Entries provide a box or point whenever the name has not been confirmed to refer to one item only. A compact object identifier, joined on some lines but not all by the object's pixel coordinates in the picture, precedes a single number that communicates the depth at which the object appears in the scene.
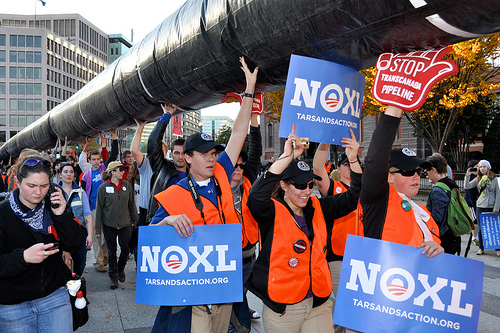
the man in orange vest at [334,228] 3.88
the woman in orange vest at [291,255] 2.84
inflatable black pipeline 2.38
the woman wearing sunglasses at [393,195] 2.52
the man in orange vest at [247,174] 4.21
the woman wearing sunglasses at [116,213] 6.49
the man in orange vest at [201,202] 2.84
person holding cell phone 2.72
